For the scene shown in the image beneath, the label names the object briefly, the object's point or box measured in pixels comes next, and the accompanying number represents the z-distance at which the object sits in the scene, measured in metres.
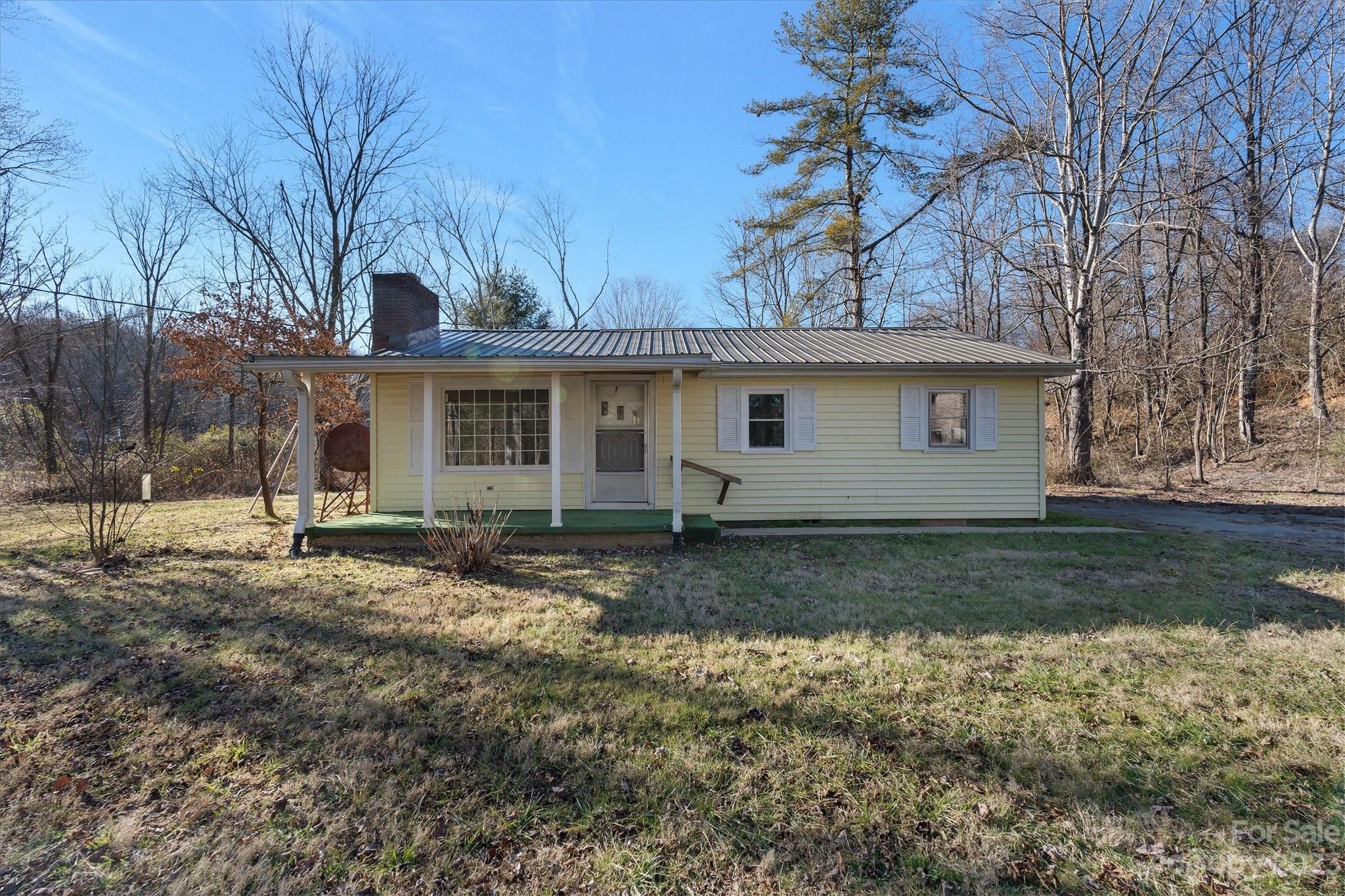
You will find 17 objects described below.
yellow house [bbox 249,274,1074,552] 8.93
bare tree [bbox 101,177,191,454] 18.28
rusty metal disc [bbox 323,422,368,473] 9.20
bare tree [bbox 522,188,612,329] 24.44
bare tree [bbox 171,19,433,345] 18.94
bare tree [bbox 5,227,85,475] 13.60
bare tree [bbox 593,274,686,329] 27.88
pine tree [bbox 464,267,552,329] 20.20
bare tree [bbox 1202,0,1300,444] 14.32
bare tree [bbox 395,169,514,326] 22.61
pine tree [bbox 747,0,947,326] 15.88
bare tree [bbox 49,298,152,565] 6.70
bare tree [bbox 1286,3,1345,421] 13.68
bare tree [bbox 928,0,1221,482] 13.16
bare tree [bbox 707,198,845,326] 17.98
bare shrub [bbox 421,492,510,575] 6.42
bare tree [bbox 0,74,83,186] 13.66
